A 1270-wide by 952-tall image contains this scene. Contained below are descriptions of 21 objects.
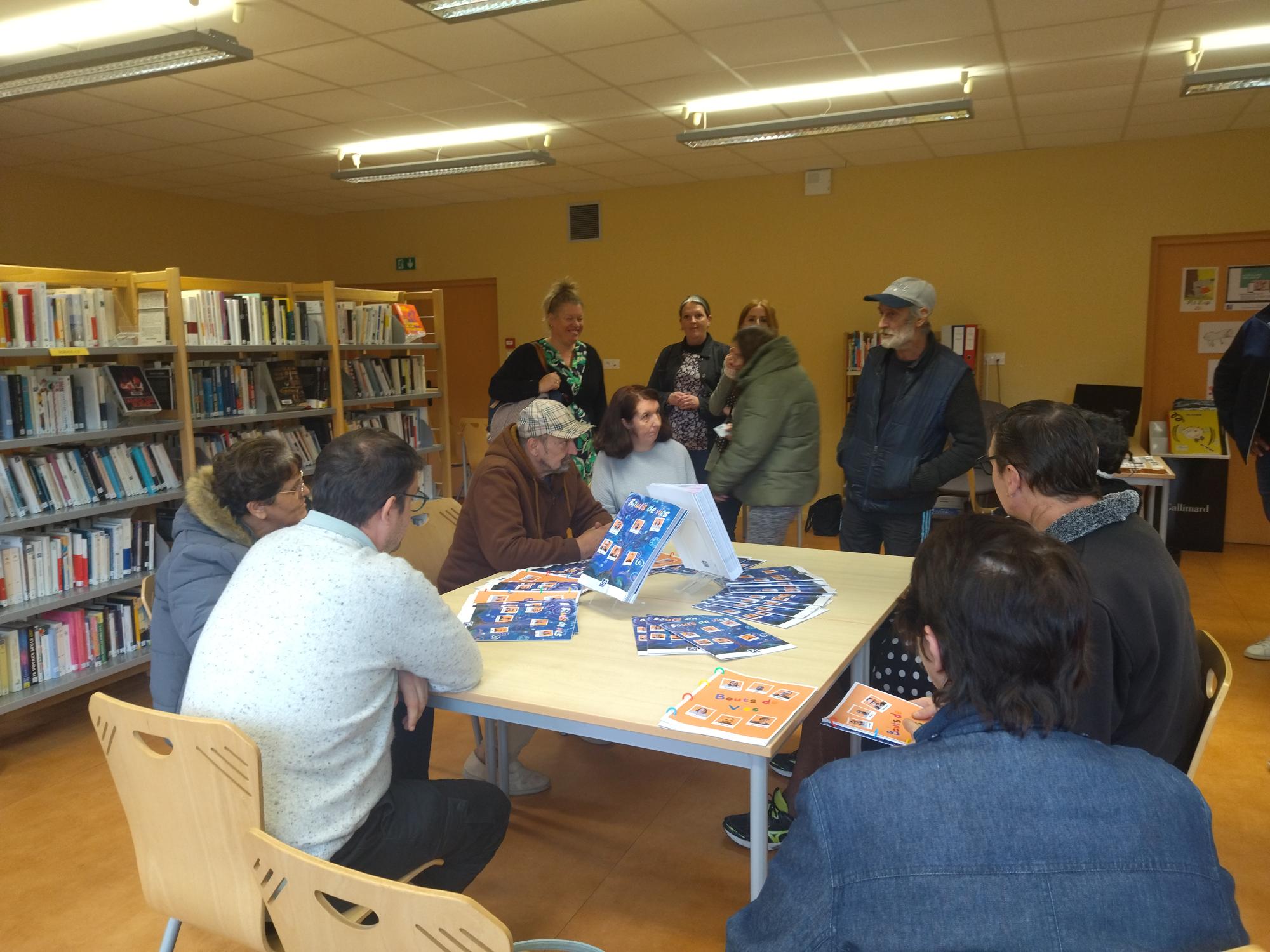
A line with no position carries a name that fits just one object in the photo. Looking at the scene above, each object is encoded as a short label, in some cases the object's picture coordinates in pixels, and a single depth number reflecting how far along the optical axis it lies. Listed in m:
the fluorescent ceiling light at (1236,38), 4.06
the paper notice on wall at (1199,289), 6.16
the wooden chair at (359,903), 1.02
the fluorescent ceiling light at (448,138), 5.64
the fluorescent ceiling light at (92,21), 3.71
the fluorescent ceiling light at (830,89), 4.66
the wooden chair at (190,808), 1.41
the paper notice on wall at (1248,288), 6.00
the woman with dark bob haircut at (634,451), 3.22
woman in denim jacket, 0.94
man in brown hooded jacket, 2.68
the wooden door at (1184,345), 6.13
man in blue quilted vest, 3.24
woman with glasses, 2.13
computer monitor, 6.14
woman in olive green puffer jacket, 3.58
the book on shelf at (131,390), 3.69
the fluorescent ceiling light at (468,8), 3.36
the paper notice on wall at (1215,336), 6.16
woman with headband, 4.68
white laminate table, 1.62
